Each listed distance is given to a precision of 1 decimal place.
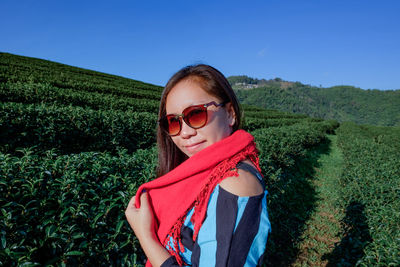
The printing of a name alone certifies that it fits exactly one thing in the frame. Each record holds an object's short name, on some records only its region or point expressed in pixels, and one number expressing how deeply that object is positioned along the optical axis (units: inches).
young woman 27.4
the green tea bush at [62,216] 44.9
